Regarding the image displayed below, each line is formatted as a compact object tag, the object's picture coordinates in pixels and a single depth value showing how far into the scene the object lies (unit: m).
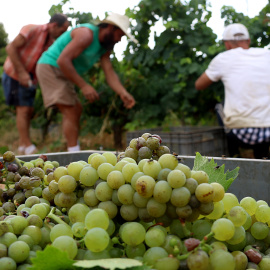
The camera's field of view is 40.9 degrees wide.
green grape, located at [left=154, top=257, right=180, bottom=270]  0.57
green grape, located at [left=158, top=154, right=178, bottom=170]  0.68
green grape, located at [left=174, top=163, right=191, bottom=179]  0.65
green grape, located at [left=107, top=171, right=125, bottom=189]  0.67
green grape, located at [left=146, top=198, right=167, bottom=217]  0.62
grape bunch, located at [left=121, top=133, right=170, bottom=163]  0.79
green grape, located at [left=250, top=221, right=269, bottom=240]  0.73
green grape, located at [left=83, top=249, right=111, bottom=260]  0.59
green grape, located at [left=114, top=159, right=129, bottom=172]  0.72
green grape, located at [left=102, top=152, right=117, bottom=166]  0.79
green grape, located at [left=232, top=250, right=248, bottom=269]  0.64
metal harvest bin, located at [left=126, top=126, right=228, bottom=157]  2.99
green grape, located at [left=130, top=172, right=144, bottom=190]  0.66
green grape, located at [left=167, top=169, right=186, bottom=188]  0.62
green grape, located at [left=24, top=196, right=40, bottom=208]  0.79
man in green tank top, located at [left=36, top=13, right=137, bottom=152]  3.37
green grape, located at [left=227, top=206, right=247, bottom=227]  0.66
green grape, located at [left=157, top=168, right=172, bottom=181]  0.65
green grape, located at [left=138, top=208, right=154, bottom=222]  0.64
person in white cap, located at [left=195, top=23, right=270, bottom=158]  2.93
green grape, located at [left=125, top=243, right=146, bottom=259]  0.62
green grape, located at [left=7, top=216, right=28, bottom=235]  0.66
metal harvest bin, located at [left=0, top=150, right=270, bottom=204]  1.18
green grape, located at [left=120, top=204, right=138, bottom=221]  0.65
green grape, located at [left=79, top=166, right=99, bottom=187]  0.71
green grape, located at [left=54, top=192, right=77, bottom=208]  0.71
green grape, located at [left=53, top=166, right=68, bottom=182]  0.75
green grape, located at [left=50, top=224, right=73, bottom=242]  0.63
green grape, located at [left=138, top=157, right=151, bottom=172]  0.70
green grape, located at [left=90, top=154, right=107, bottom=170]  0.74
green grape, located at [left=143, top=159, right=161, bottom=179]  0.66
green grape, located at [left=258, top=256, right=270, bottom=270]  0.67
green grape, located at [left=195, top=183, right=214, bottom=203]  0.62
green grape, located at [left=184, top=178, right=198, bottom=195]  0.63
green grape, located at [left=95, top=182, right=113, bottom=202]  0.67
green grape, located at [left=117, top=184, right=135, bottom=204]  0.65
